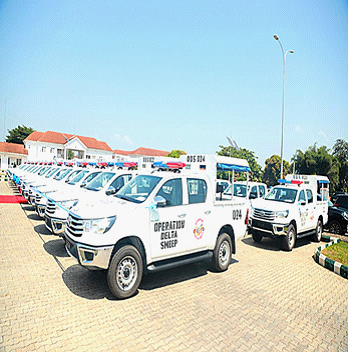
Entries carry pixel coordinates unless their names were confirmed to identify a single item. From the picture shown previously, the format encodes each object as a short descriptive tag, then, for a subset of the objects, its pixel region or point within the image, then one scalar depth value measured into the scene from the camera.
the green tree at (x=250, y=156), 45.24
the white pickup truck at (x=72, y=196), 6.84
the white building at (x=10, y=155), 56.09
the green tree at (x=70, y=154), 59.73
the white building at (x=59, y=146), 55.22
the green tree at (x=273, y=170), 40.80
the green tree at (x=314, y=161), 33.08
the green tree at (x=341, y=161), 34.00
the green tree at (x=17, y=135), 72.62
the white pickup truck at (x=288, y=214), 8.72
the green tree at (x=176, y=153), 56.92
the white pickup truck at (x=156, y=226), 4.50
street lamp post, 18.83
